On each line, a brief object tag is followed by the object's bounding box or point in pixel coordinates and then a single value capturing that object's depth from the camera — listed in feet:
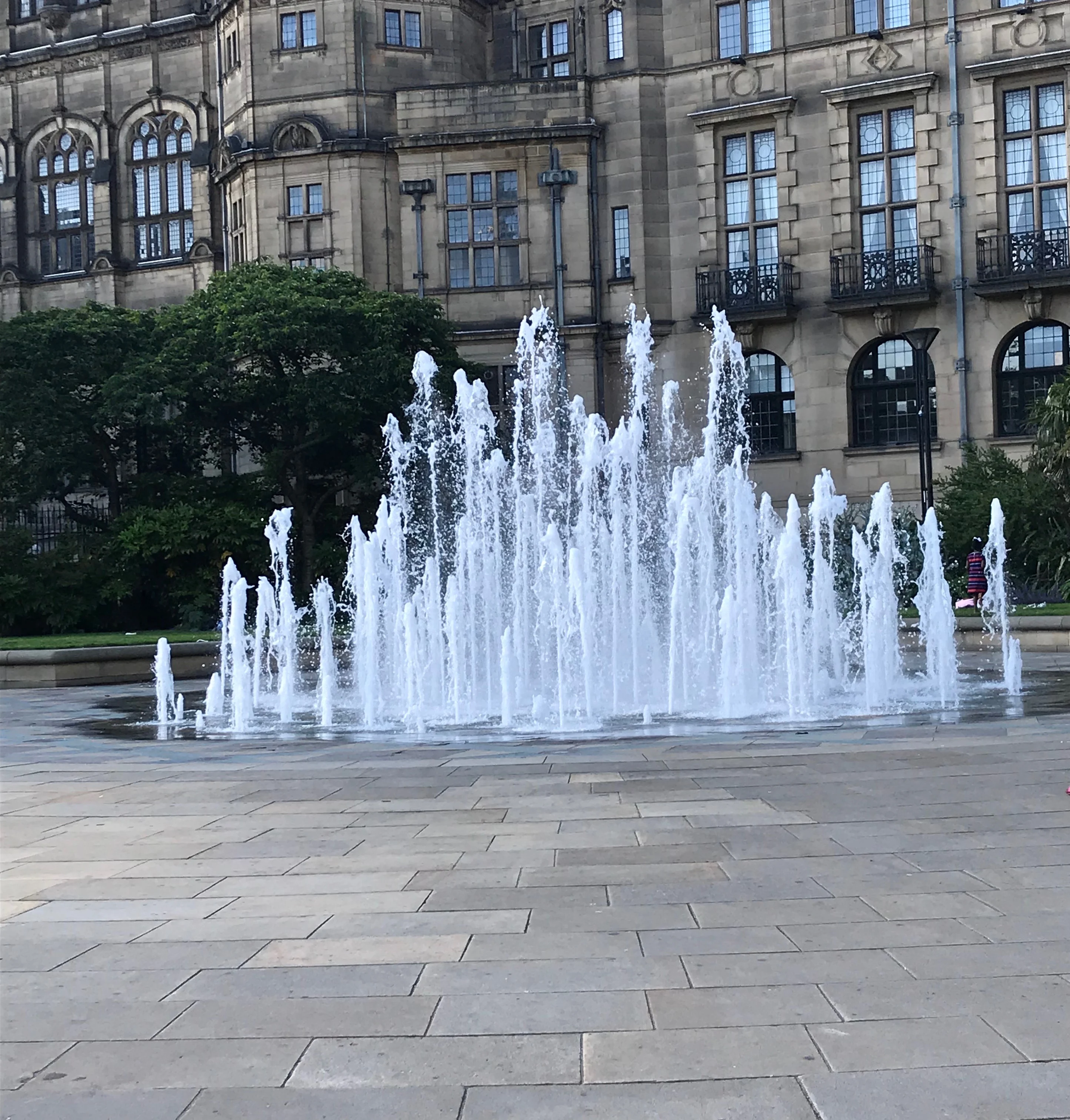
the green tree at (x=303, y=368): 119.34
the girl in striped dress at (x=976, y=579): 102.47
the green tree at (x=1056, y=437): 105.19
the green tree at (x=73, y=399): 119.03
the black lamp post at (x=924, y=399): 95.35
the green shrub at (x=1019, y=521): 104.78
